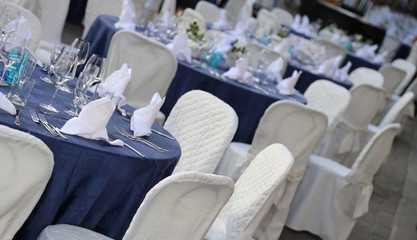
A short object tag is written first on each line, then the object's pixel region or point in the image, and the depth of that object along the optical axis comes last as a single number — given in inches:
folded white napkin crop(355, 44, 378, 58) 420.5
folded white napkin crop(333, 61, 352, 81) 298.6
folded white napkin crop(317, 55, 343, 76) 291.6
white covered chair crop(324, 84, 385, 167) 267.0
